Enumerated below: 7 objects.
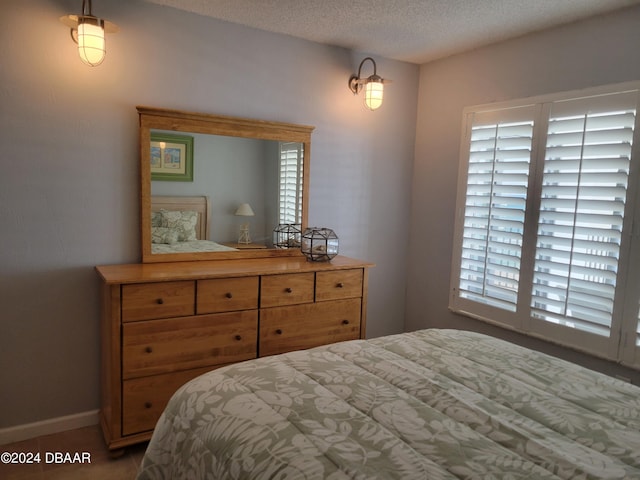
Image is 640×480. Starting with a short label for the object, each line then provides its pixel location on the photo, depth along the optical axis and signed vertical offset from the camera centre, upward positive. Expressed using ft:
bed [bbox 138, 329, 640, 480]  3.62 -2.01
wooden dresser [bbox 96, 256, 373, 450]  7.54 -2.30
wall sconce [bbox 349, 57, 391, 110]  10.60 +2.55
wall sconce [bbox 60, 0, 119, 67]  7.48 +2.55
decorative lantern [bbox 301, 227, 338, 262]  10.09 -1.07
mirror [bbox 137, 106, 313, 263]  8.89 +0.20
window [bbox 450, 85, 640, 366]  8.09 -0.24
